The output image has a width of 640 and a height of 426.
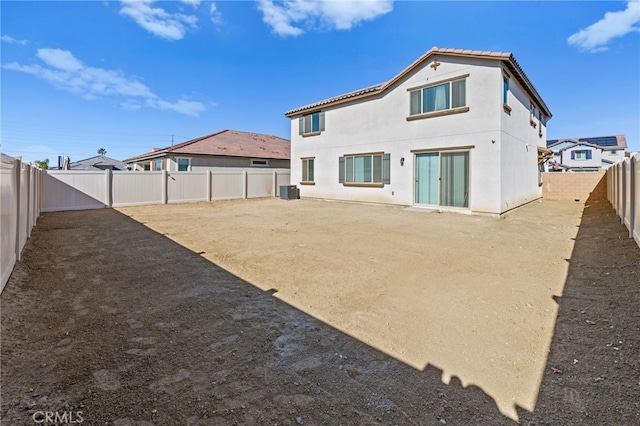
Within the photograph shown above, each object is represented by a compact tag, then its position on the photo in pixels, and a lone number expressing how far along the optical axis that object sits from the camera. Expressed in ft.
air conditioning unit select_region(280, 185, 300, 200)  59.88
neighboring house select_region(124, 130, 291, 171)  68.23
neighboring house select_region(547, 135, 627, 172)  133.49
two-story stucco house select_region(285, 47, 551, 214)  36.04
